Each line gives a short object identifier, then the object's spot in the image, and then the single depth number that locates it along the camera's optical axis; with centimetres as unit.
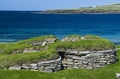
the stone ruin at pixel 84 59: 1733
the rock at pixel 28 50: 1838
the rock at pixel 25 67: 1540
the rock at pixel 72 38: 2097
